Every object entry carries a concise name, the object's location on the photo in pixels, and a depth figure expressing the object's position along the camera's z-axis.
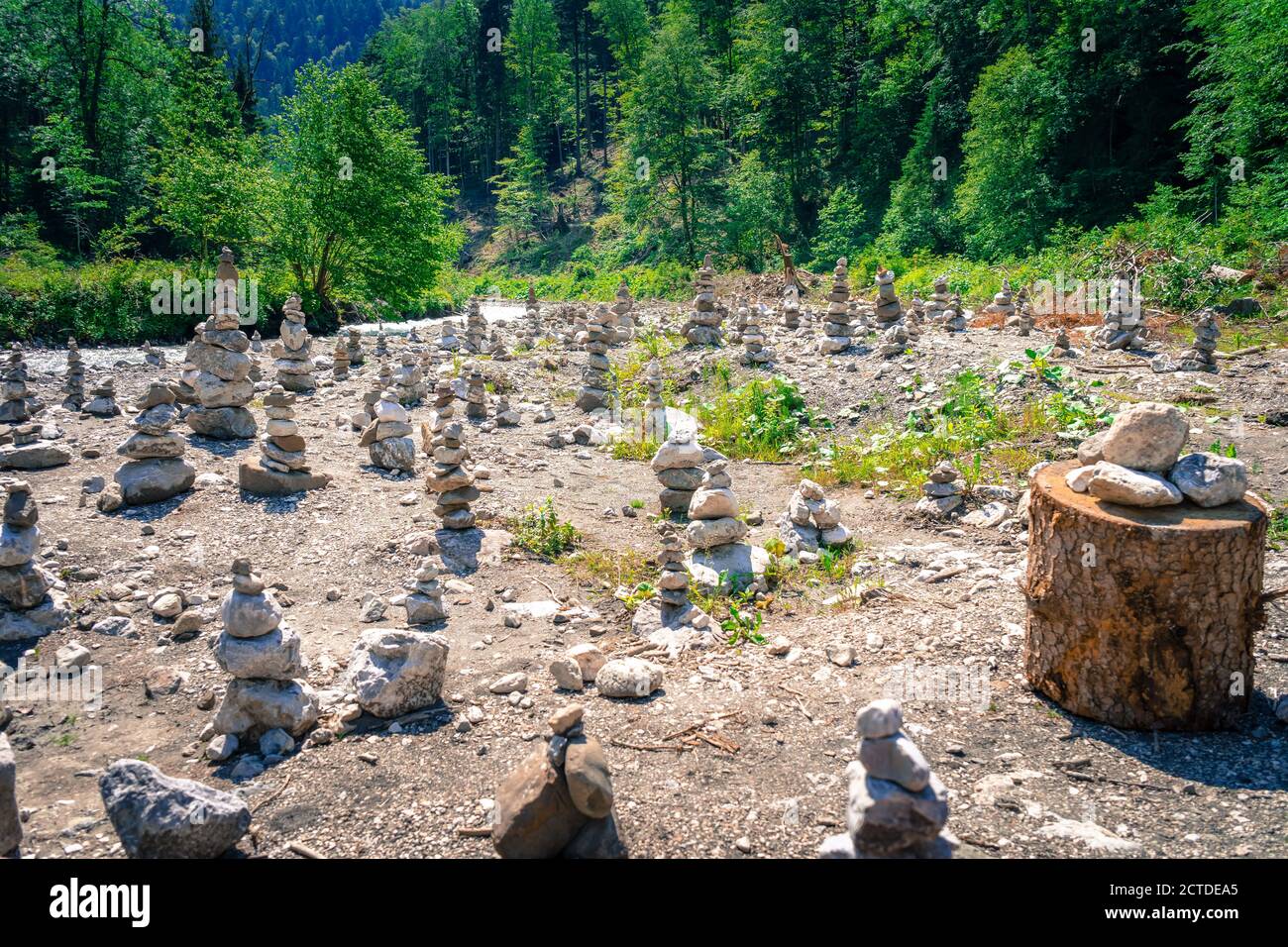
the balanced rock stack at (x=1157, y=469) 4.55
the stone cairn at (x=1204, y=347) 11.07
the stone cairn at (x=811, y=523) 7.88
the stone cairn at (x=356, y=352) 16.80
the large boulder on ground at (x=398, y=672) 5.12
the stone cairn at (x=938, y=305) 16.58
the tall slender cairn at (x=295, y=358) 13.48
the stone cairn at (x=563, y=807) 3.72
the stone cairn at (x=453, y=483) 8.23
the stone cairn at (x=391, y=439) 10.36
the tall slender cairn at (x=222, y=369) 10.73
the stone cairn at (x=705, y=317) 16.91
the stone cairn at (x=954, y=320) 15.33
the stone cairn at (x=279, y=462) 9.12
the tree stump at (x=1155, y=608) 4.37
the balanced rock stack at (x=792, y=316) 18.14
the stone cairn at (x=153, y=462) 8.62
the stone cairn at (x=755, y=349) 14.91
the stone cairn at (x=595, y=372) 14.38
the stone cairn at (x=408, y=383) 13.71
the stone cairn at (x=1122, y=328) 12.26
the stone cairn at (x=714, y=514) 7.78
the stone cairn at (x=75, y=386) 12.25
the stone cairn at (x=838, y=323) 15.06
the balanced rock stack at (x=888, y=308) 16.20
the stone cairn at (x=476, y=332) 18.22
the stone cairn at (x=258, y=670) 4.96
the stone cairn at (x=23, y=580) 6.12
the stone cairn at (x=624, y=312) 19.78
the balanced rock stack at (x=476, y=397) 13.24
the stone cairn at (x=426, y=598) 6.53
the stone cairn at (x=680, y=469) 9.21
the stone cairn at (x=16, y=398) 10.91
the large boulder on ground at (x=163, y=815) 3.53
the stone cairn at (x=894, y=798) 3.05
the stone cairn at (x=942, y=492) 8.30
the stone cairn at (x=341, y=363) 15.58
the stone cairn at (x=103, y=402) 11.96
